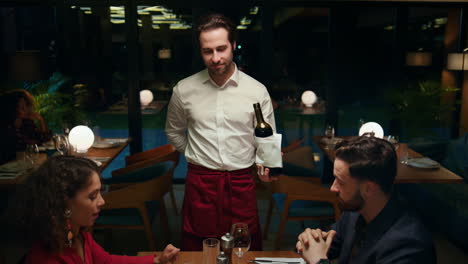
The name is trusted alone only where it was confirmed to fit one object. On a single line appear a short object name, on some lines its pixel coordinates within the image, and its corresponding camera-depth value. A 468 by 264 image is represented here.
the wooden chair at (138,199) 3.76
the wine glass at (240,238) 2.14
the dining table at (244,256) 2.32
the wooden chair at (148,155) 5.07
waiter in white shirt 2.96
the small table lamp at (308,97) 6.14
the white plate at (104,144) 4.85
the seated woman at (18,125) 4.26
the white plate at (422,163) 4.23
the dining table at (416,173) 3.95
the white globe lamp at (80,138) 4.39
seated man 1.89
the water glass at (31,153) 4.02
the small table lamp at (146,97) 6.11
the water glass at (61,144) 4.01
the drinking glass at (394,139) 4.59
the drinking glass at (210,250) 2.10
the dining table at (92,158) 3.65
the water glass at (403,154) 4.40
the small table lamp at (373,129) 4.62
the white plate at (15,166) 3.83
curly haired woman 1.93
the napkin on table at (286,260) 2.28
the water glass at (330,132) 5.17
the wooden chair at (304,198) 3.89
